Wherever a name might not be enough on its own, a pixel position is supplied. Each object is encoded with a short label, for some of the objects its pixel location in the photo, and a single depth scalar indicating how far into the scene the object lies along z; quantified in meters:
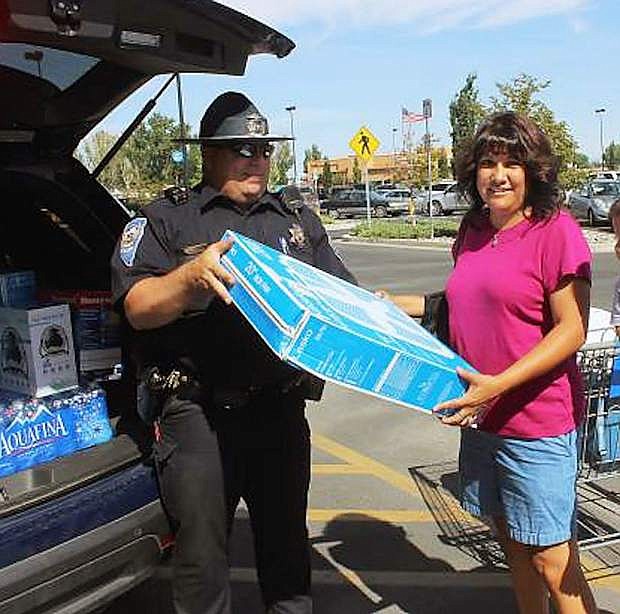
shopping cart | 3.23
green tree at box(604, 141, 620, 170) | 79.19
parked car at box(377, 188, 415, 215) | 42.91
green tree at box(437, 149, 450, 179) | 44.59
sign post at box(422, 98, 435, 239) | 30.27
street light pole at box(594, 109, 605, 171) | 79.18
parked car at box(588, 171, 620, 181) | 27.32
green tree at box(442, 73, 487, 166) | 34.89
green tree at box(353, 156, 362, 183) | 70.94
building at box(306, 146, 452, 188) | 35.06
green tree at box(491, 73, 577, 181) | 21.92
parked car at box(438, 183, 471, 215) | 38.14
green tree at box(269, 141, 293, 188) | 43.22
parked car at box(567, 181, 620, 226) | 25.12
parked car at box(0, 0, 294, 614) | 2.56
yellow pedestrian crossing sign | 25.00
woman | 2.55
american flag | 30.45
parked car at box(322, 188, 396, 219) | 43.56
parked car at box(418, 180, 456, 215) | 39.25
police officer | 2.61
